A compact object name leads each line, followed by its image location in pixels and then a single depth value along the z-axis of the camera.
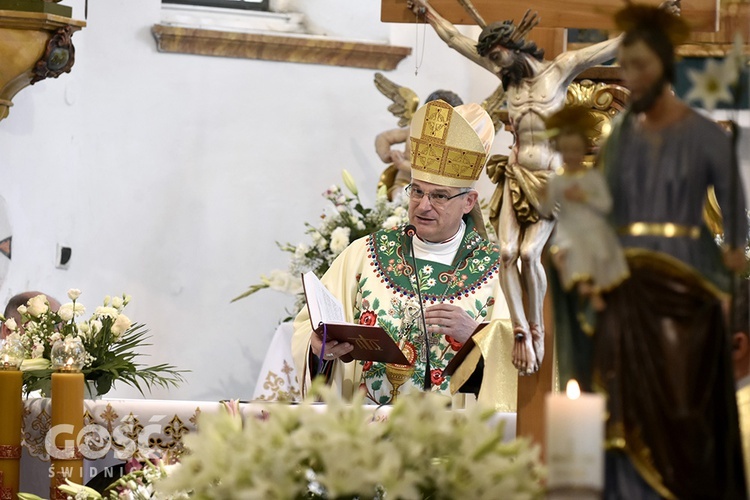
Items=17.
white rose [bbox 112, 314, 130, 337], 8.35
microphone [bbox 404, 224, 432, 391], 7.91
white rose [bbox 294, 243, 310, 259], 12.91
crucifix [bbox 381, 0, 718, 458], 5.38
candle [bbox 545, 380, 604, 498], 3.21
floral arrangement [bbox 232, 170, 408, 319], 12.63
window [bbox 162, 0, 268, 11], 15.84
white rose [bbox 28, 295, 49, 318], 8.78
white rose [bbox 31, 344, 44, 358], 8.34
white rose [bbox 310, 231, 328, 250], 12.79
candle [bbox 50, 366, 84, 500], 6.49
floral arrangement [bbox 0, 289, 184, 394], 8.12
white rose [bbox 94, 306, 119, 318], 8.45
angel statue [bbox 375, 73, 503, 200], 14.59
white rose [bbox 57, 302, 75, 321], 8.33
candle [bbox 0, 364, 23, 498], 6.81
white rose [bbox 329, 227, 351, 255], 12.48
